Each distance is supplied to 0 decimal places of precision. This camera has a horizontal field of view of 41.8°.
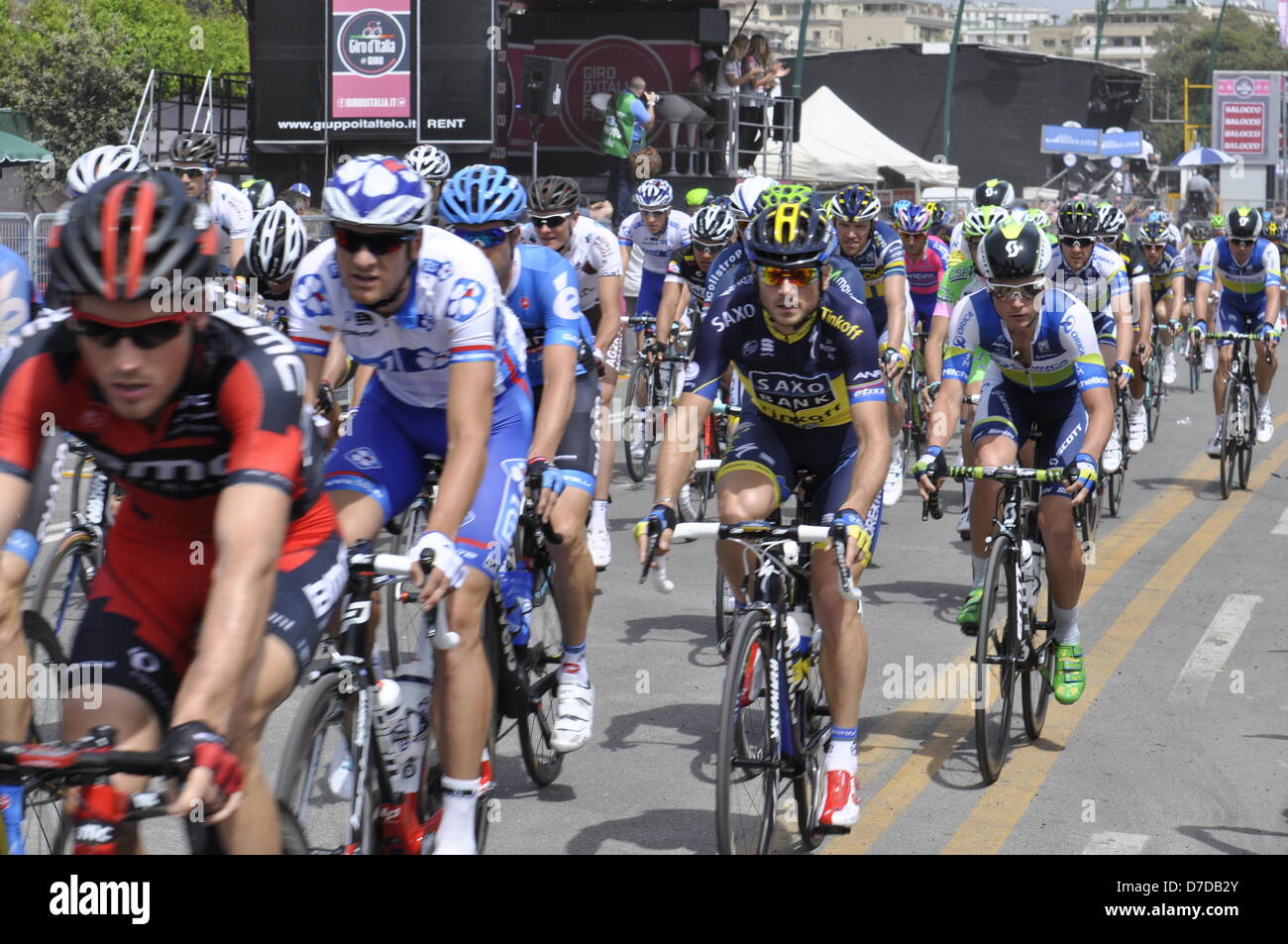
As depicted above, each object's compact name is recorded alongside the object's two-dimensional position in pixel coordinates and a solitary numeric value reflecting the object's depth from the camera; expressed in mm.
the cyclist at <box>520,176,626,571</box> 8781
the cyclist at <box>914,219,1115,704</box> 6828
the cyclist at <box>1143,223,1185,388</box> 16750
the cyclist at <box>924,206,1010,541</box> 10680
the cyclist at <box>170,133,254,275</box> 10688
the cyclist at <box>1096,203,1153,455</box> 13461
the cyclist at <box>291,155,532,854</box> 4500
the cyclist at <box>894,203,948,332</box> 13773
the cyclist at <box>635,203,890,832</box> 5402
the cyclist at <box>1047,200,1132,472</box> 10992
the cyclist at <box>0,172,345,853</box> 3084
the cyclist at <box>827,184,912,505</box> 11508
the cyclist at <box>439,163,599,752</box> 6078
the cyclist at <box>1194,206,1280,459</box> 14359
